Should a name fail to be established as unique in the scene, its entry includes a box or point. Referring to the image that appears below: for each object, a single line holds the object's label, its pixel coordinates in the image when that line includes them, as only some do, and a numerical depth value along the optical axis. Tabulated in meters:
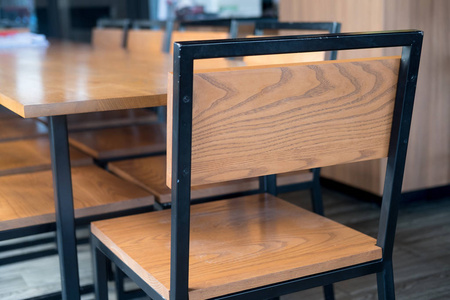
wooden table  1.03
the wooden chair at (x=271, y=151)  0.78
